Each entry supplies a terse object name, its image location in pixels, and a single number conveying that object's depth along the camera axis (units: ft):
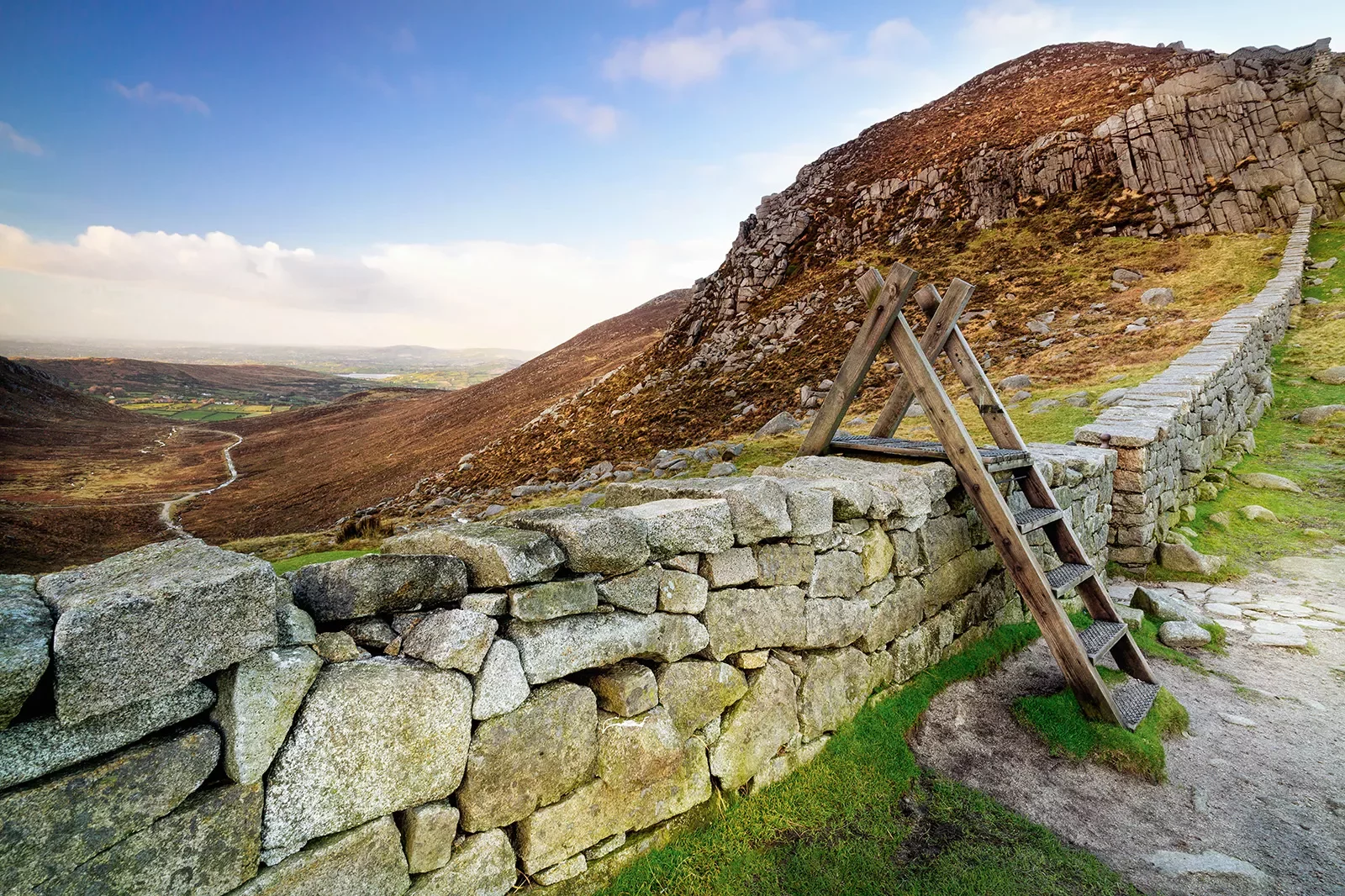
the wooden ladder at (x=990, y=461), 16.26
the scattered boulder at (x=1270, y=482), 33.58
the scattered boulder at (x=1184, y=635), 21.13
